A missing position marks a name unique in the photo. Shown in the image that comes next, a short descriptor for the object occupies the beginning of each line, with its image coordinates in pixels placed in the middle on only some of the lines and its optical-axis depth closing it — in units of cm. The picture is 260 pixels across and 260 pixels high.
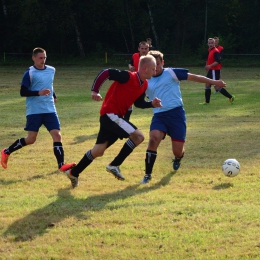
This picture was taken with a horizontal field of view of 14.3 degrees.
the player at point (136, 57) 2191
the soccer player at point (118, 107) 1261
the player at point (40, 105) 1545
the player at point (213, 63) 3319
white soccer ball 1397
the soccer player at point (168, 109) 1443
